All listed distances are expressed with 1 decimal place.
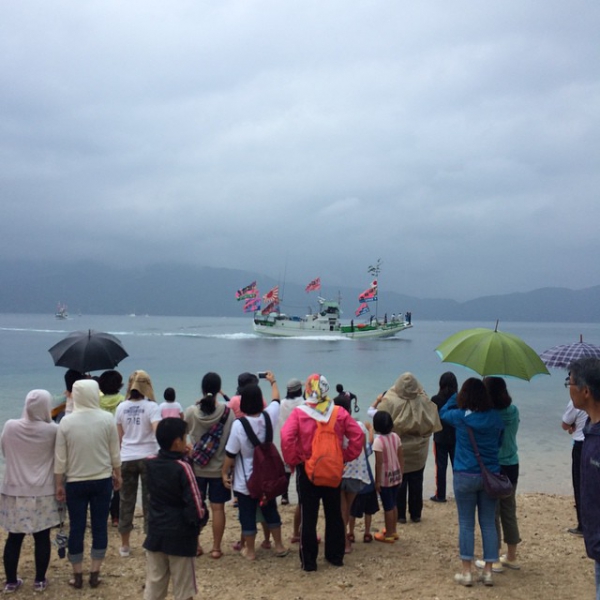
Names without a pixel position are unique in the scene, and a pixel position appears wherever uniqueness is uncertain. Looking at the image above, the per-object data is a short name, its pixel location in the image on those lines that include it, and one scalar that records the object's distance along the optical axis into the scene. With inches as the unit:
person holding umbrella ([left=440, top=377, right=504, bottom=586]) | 173.2
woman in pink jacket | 179.3
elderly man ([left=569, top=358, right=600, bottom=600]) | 101.3
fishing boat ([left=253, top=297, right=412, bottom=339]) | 2979.8
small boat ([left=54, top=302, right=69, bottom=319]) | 7459.6
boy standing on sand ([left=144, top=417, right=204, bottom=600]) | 136.3
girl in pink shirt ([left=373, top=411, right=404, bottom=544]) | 212.1
